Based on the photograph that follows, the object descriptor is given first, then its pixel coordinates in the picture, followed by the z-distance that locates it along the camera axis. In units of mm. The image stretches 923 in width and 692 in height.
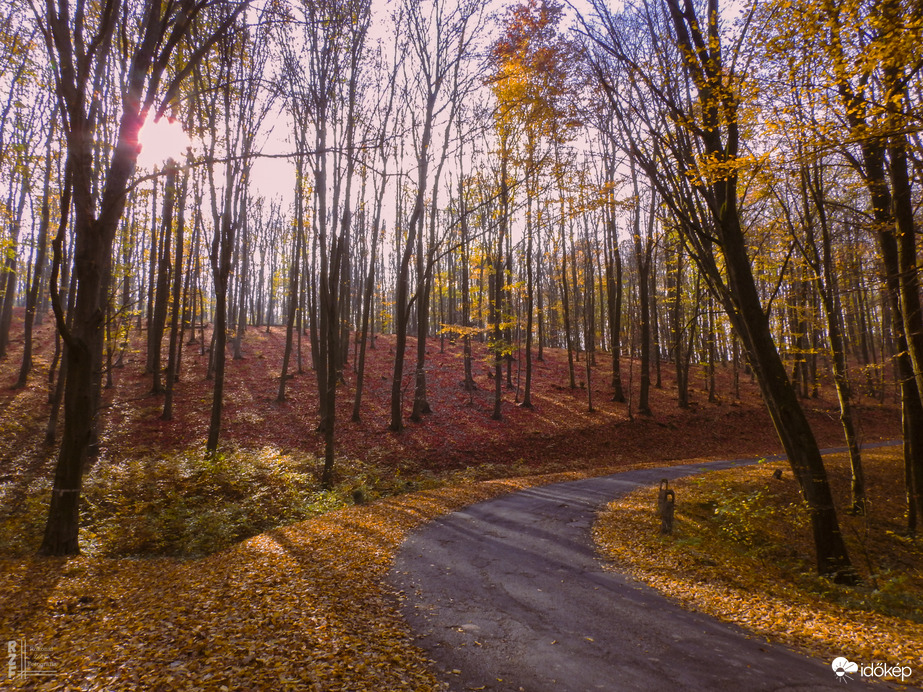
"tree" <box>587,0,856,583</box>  6609
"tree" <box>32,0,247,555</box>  5750
